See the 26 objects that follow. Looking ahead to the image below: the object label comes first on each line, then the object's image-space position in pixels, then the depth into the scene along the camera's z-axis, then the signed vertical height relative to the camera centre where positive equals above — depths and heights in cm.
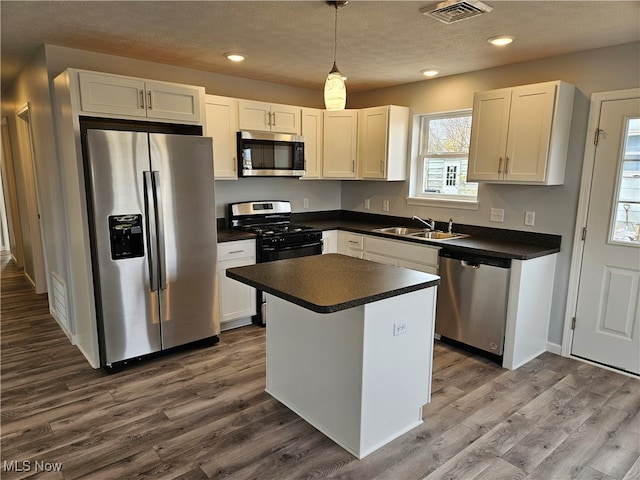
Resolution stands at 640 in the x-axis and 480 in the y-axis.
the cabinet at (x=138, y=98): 282 +55
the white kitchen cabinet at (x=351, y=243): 433 -73
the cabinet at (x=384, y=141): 427 +36
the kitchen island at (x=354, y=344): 208 -93
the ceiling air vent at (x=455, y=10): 216 +90
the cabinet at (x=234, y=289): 368 -106
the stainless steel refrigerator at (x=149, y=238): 284 -48
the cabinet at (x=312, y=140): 438 +38
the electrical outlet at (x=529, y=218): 349 -35
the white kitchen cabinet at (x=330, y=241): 442 -72
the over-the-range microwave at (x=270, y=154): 388 +19
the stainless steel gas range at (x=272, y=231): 392 -56
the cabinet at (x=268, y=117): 390 +56
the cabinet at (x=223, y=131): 370 +38
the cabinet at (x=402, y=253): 361 -73
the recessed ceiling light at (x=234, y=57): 330 +95
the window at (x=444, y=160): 405 +17
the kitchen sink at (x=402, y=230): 434 -58
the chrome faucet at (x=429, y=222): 421 -48
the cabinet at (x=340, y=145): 451 +33
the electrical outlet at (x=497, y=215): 371 -34
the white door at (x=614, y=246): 296 -51
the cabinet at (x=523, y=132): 307 +35
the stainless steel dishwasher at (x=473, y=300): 318 -100
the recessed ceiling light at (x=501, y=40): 277 +93
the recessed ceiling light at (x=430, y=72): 376 +96
